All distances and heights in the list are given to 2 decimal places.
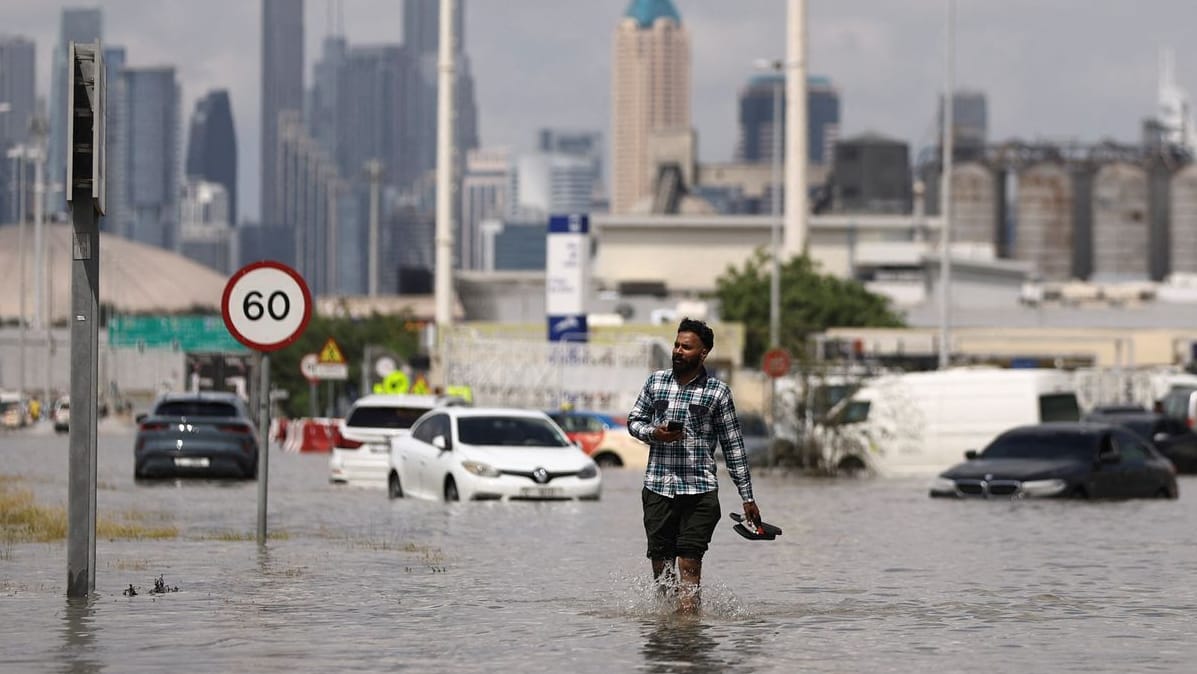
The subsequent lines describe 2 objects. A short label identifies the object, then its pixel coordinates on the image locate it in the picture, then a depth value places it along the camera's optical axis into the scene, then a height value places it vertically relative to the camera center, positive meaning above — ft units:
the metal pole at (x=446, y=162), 305.53 +19.30
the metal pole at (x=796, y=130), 310.86 +25.47
